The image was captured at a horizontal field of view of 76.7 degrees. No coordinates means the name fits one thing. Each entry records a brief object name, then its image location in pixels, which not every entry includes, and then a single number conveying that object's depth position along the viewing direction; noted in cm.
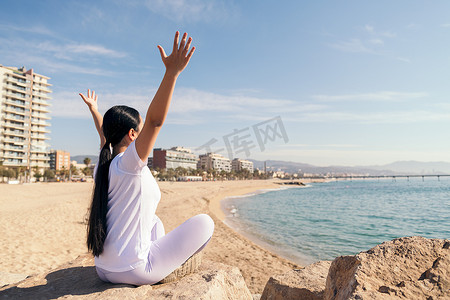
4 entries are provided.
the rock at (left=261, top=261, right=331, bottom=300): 260
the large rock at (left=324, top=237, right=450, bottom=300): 168
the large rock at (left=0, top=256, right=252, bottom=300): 192
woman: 182
